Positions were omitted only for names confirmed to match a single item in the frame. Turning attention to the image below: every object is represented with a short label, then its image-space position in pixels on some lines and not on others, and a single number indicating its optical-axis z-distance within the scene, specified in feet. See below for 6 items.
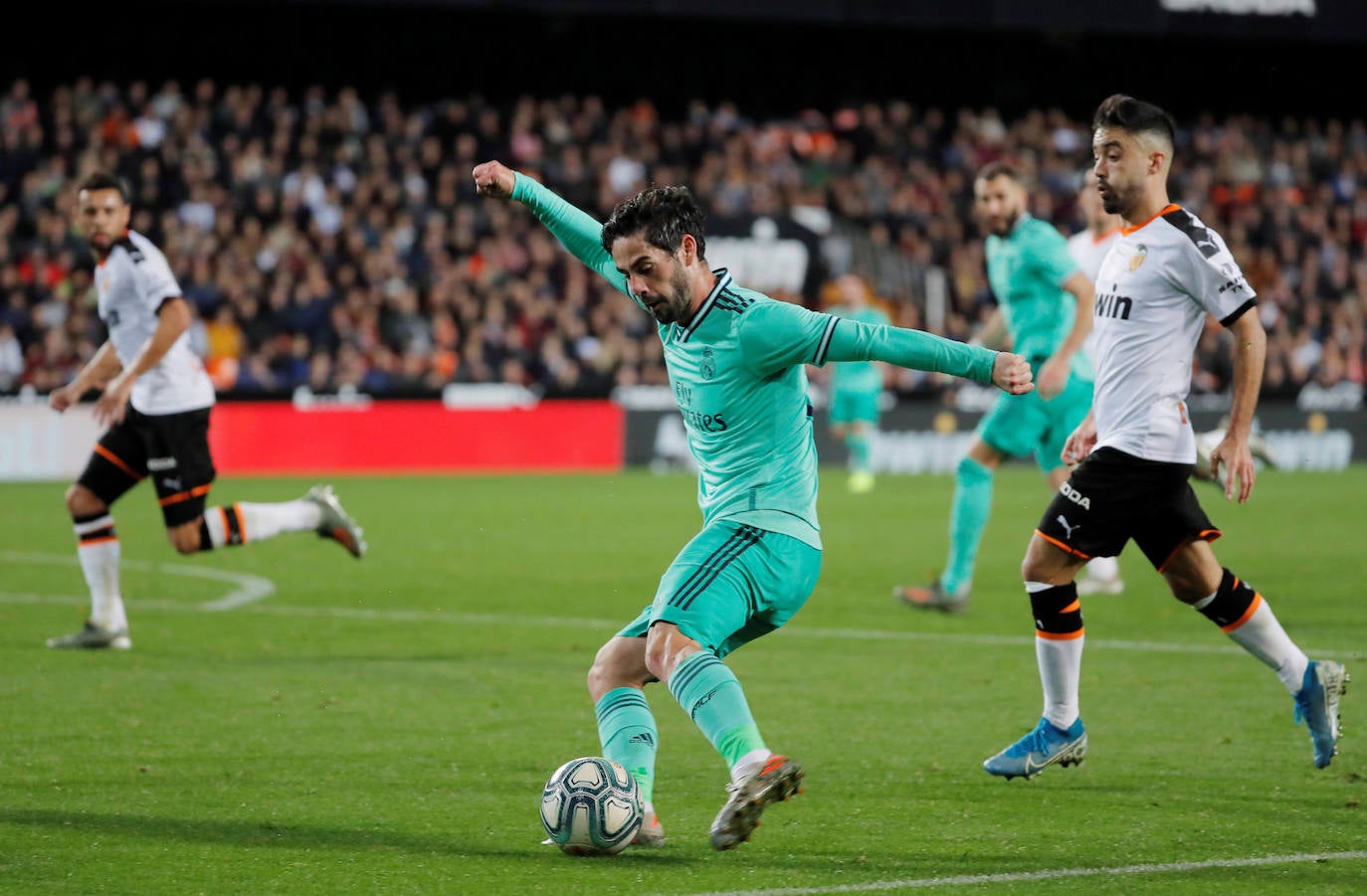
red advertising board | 140.36
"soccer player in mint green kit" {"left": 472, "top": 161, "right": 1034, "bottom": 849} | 30.68
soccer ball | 30.81
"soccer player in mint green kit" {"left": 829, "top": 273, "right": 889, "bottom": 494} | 137.59
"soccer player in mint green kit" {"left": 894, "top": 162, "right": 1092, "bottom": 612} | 63.31
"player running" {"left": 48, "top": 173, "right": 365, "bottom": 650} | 57.82
